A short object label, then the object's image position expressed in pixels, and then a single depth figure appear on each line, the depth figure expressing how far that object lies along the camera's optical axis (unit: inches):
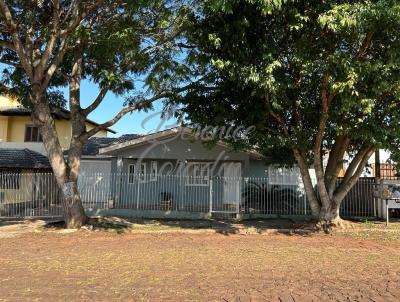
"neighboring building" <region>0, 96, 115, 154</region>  1023.5
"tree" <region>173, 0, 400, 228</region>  418.9
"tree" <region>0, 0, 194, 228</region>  515.2
